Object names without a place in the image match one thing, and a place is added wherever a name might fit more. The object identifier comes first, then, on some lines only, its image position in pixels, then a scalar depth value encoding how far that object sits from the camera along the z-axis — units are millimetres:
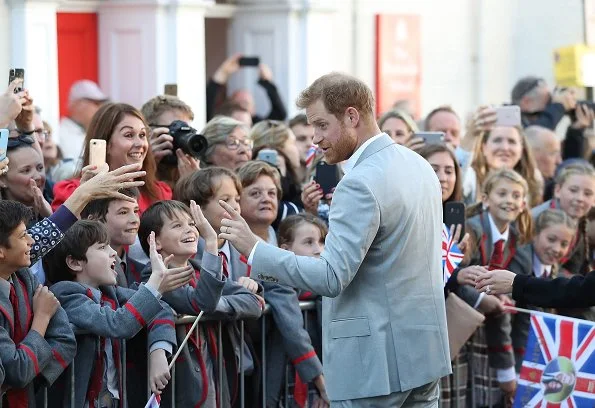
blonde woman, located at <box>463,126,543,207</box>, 16619
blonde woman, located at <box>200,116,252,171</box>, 14093
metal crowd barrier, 10076
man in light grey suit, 8910
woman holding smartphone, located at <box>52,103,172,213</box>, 12167
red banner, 25673
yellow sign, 22954
